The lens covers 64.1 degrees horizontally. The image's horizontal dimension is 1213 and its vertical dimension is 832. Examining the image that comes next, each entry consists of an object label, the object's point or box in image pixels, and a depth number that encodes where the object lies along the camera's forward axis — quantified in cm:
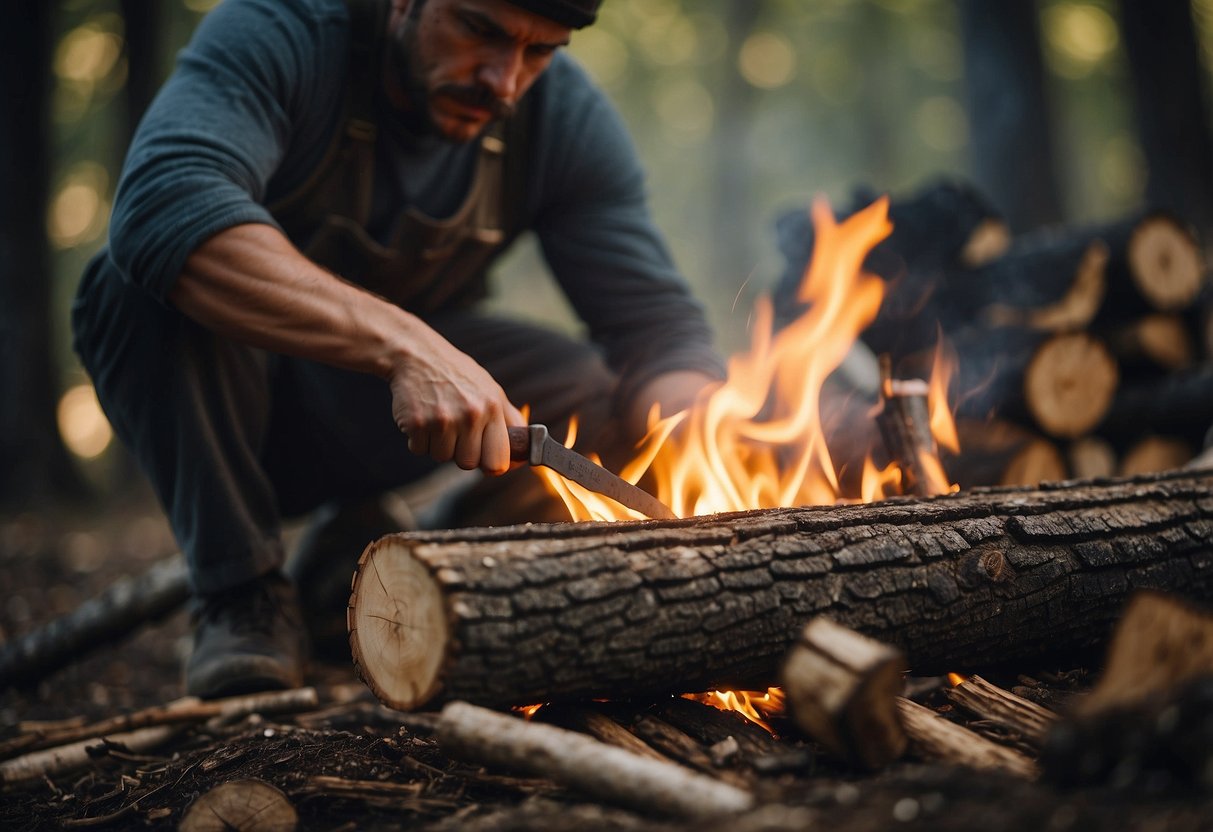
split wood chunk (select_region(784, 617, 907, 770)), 151
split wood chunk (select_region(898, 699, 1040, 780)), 160
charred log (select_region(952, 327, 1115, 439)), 387
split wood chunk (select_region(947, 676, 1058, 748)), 178
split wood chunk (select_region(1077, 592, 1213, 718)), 145
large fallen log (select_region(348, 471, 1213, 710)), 169
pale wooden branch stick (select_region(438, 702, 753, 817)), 145
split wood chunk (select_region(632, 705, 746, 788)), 163
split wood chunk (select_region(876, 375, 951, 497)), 267
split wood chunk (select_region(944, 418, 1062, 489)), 368
